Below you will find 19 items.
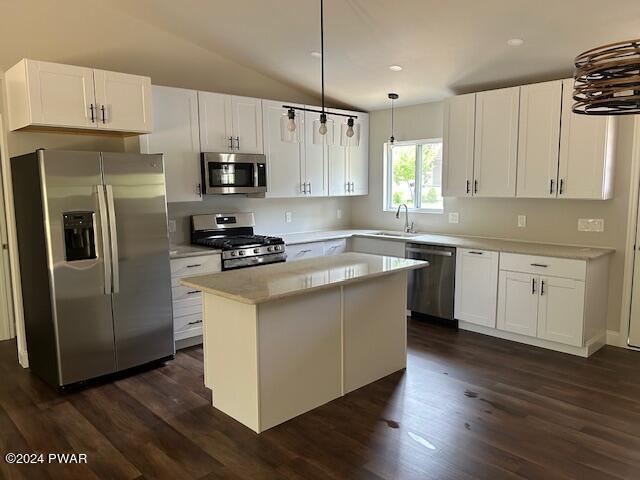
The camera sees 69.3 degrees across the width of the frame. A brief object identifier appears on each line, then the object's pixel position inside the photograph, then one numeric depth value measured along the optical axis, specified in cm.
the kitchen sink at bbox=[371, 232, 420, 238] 566
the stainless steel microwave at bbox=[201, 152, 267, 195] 466
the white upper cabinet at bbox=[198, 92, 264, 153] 466
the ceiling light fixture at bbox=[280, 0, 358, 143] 306
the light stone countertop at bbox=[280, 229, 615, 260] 423
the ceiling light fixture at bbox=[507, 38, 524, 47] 382
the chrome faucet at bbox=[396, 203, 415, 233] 597
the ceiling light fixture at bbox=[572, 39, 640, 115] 179
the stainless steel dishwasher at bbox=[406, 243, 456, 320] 495
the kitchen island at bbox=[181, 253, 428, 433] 292
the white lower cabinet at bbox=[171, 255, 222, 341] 429
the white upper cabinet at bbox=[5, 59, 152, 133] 353
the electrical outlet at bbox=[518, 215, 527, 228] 491
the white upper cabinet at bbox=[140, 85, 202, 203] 432
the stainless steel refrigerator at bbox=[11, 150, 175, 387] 343
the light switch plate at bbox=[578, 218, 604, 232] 440
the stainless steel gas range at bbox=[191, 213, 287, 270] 463
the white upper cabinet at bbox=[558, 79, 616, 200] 405
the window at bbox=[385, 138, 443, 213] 575
